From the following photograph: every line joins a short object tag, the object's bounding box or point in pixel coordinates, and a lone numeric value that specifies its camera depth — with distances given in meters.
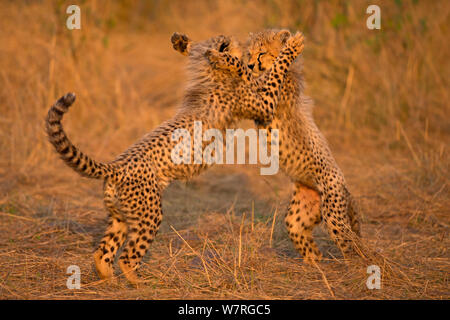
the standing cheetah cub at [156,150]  7.87
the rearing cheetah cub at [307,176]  9.12
